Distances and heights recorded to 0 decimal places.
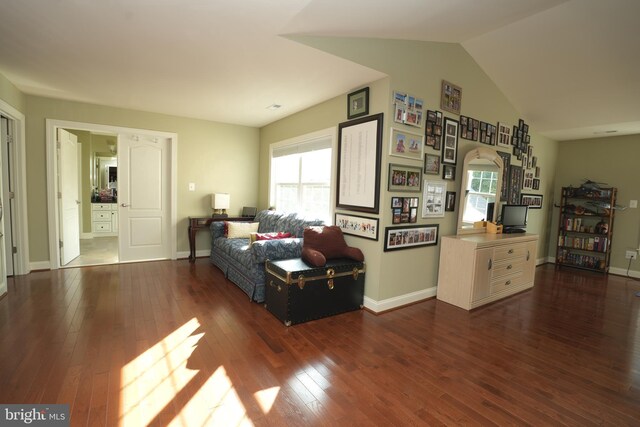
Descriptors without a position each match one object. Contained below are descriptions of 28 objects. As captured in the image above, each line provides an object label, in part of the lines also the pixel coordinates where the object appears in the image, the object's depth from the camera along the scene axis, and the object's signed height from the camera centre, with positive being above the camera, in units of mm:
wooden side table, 4887 -628
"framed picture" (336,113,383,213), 3104 +339
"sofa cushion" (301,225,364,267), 3207 -565
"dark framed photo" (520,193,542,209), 5143 +5
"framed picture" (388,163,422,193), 3082 +189
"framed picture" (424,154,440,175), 3424 +377
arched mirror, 3822 +144
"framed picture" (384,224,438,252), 3152 -452
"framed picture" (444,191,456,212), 3734 -58
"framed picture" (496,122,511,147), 4367 +947
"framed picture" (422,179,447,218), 3455 -16
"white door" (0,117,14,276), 3689 -124
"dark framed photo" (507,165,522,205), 4709 +252
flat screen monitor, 4410 -272
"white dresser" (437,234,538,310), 3336 -818
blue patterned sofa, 3232 -726
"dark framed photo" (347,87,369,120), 3194 +989
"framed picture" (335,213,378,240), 3154 -353
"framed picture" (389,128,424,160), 3053 +542
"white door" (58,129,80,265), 4348 -215
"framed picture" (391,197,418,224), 3152 -145
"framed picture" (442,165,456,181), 3639 +305
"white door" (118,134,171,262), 4645 -196
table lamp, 5070 -232
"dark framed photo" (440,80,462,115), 3506 +1194
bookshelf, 5234 -453
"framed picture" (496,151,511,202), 4492 +369
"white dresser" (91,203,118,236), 6742 -783
